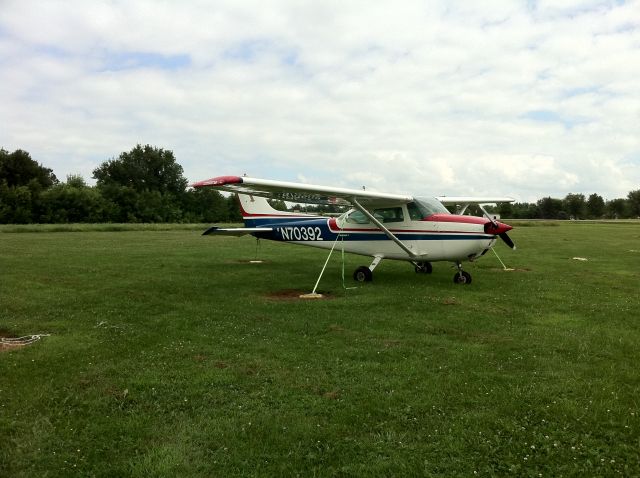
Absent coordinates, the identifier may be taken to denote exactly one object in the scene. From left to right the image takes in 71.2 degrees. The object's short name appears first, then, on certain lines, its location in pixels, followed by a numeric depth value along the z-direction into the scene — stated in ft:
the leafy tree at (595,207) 431.43
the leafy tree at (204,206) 286.44
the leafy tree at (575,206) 428.15
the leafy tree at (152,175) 270.87
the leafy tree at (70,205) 211.00
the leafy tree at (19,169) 234.17
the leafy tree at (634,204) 420.81
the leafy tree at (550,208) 433.07
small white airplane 39.37
